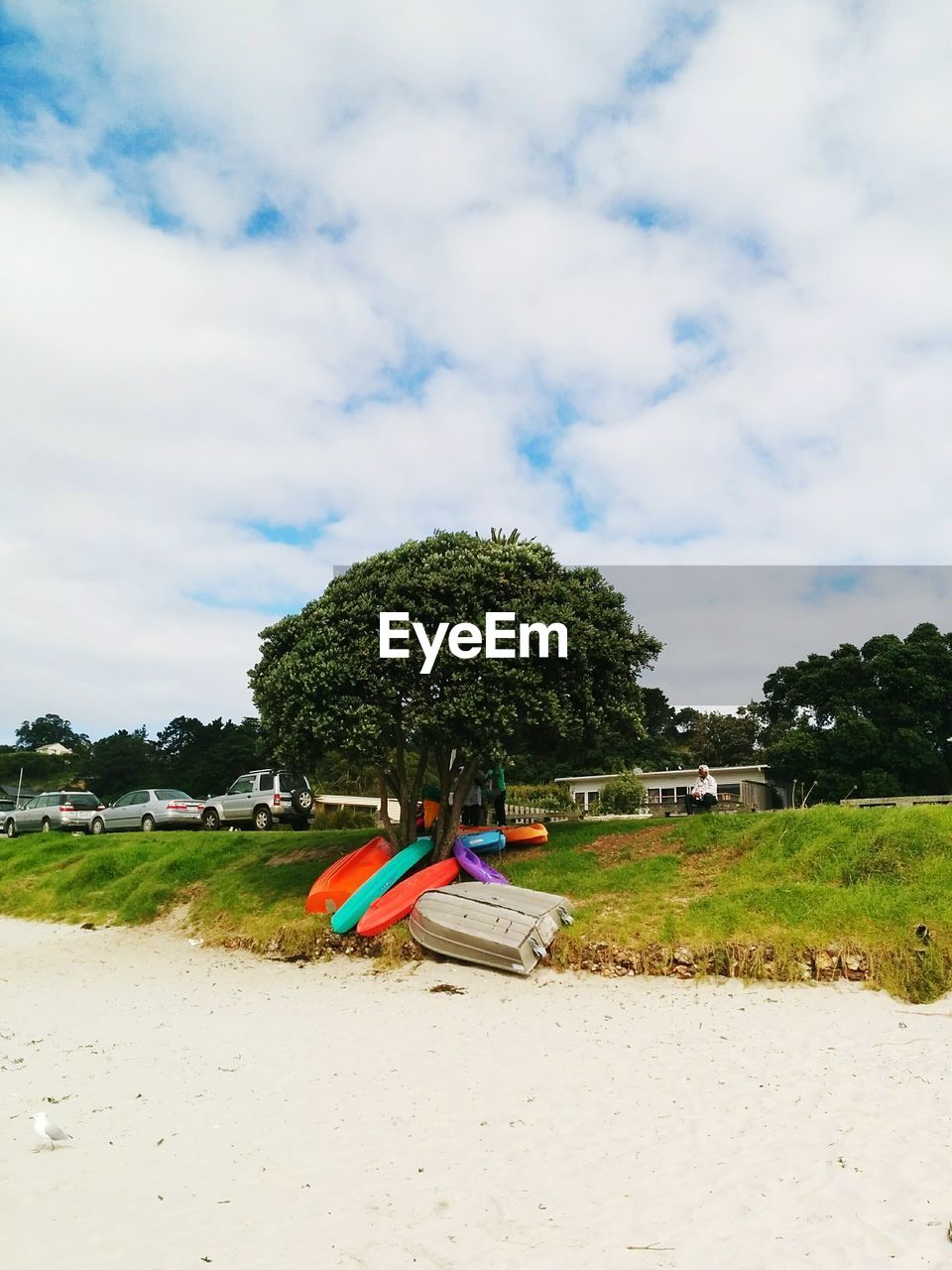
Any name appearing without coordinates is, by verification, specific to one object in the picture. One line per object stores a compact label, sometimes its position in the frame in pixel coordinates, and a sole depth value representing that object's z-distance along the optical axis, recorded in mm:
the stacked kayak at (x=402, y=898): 14266
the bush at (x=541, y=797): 29656
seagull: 7363
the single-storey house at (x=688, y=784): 39281
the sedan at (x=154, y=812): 28281
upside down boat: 12609
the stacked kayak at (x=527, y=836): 17562
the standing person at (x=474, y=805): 19672
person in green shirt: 19609
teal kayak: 14734
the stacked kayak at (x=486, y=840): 16859
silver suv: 26188
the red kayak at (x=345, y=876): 15805
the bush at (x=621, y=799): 29672
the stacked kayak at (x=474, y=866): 15203
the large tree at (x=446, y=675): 15148
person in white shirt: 19250
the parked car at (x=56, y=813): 31625
